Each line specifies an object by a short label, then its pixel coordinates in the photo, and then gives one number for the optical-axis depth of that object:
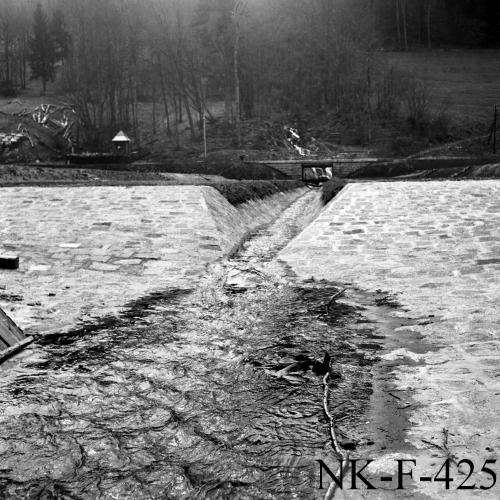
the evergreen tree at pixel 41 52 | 66.56
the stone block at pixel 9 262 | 9.02
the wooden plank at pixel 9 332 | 5.32
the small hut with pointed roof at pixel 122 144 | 39.84
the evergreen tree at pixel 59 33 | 68.81
